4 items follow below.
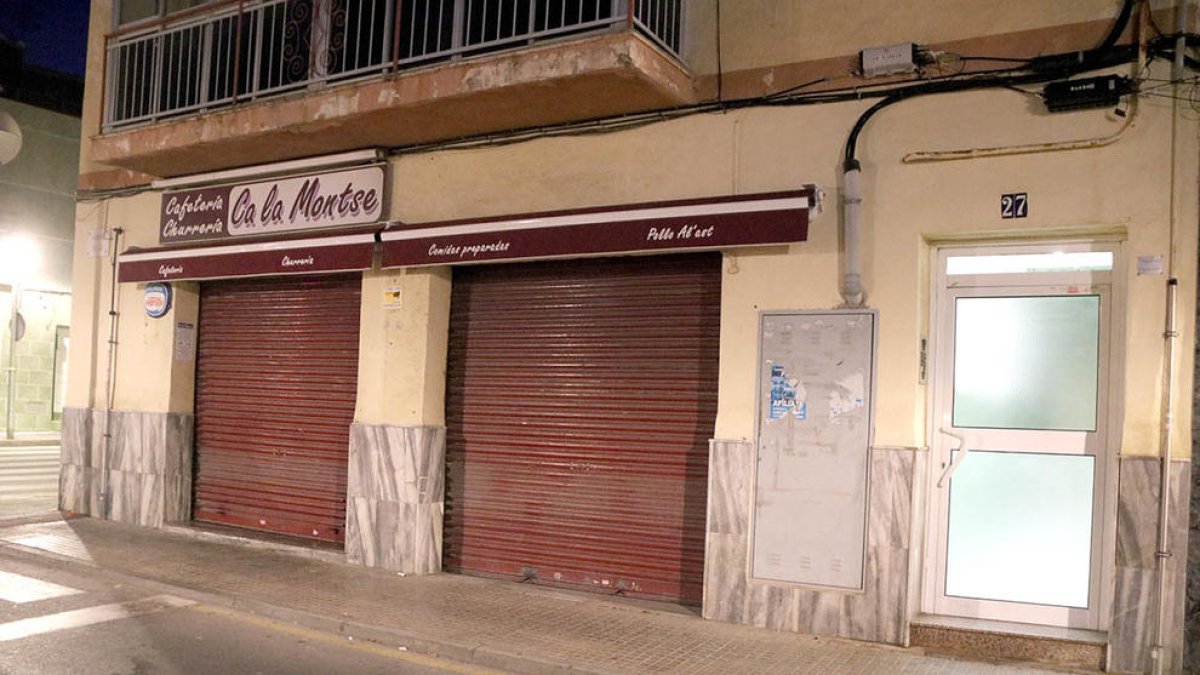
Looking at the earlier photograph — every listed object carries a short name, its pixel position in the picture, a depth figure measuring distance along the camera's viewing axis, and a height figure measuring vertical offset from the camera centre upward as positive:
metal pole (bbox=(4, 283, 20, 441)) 22.53 -0.78
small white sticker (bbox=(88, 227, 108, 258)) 11.83 +1.25
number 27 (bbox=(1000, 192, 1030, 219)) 6.73 +1.30
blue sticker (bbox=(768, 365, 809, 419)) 7.38 -0.17
